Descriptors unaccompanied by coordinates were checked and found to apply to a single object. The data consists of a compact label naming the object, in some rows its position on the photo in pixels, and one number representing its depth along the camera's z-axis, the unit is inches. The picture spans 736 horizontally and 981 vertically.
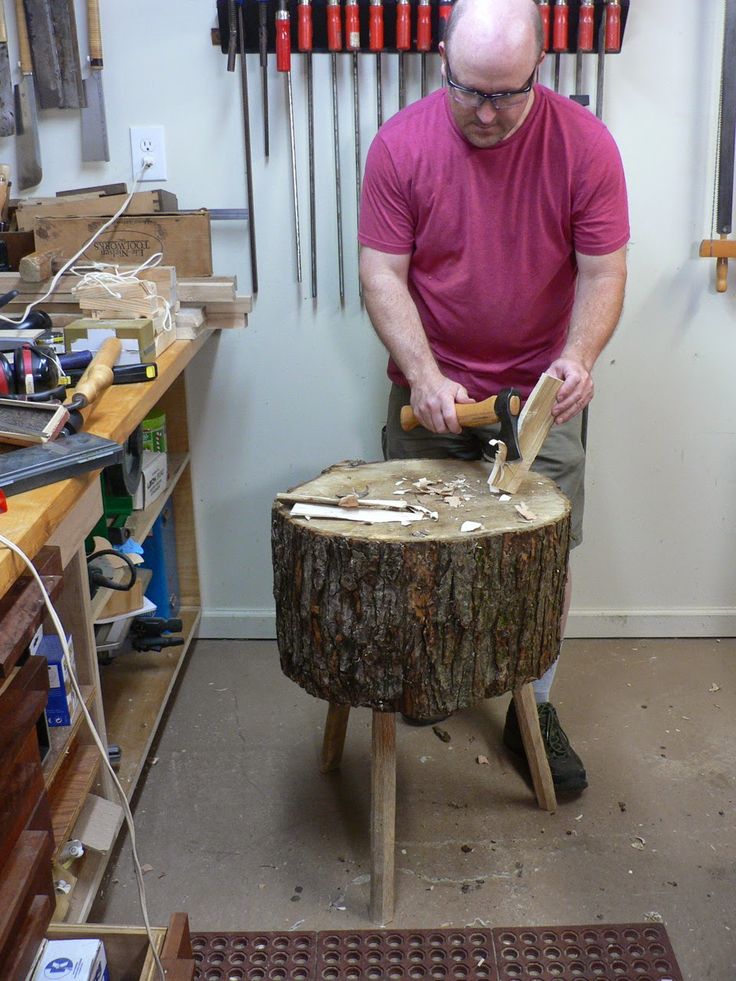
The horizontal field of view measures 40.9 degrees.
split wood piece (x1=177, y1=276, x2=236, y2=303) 85.4
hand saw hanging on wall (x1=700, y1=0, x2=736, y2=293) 90.8
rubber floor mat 65.5
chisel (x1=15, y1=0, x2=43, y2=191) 90.9
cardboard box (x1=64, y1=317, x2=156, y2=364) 68.5
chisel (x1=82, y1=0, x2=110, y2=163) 90.8
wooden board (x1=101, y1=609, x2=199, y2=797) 82.3
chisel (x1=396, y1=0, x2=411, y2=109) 88.4
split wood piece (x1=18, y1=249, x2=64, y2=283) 81.2
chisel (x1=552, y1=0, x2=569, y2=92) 88.5
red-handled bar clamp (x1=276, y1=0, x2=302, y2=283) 89.0
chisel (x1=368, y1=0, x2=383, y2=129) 88.4
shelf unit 45.5
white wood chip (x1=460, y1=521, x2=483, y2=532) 63.1
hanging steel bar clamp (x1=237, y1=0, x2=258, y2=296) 90.1
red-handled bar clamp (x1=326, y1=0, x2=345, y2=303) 89.0
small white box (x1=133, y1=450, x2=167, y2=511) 84.4
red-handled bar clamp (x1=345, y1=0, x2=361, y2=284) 88.7
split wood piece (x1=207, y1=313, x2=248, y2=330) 89.0
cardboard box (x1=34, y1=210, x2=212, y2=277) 86.0
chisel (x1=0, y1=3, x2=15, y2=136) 90.4
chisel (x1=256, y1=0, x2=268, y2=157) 89.3
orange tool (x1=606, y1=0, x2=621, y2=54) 88.7
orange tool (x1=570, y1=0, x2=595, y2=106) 88.7
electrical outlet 94.9
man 76.9
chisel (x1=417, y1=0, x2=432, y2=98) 88.3
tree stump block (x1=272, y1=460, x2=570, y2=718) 62.2
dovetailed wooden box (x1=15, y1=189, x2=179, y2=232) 86.8
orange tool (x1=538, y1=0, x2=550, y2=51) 89.6
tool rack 89.7
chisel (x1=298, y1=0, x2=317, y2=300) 89.1
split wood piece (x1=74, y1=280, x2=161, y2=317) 74.8
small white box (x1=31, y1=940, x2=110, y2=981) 47.3
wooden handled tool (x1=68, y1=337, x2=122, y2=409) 55.0
